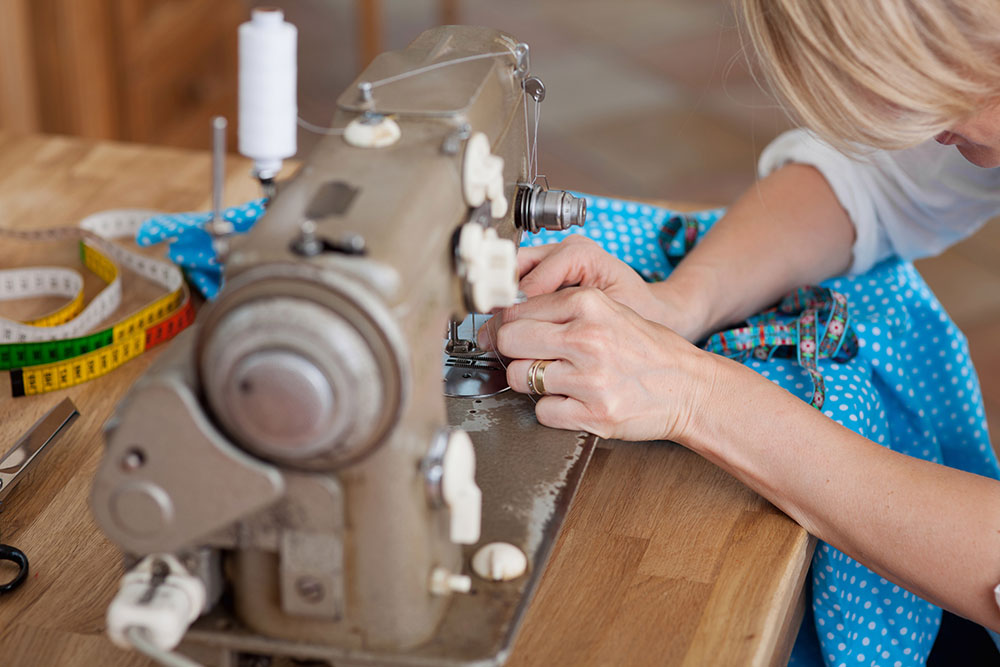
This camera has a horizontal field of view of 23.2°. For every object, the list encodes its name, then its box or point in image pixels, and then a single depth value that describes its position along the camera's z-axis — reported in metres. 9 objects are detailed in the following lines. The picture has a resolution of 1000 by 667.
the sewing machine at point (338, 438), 1.24
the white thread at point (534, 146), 1.51
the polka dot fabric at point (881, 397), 1.50
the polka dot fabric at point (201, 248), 1.67
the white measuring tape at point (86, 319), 1.58
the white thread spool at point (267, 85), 1.28
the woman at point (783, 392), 1.37
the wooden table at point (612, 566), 1.38
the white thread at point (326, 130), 1.33
